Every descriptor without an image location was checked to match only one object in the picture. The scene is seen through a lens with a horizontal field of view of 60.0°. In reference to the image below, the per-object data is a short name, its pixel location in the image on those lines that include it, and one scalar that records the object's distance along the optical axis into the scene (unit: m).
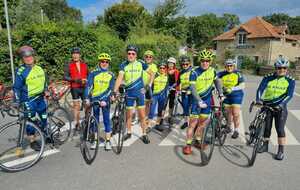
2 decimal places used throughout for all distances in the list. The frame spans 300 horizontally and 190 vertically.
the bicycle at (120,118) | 4.90
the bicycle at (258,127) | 4.45
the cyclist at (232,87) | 5.52
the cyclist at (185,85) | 6.43
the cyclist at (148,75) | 5.89
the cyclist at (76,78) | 6.05
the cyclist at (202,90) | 4.50
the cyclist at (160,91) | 6.37
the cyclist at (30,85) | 4.25
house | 37.50
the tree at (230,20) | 84.81
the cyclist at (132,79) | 5.04
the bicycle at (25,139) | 4.17
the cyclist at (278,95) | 4.45
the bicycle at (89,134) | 4.40
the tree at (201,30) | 72.00
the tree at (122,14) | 41.06
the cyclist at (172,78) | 6.66
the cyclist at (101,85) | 4.64
